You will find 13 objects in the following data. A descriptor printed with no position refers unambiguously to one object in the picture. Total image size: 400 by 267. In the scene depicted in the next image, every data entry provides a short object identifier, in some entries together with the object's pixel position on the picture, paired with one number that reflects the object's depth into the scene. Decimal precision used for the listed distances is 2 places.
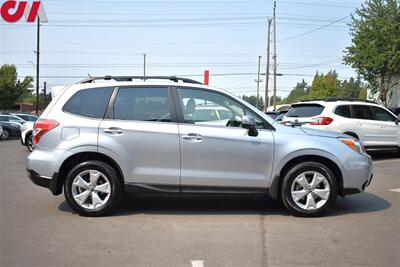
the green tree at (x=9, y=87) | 61.70
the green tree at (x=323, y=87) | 78.50
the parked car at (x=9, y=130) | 24.12
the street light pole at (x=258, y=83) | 76.74
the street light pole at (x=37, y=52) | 39.53
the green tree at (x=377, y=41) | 33.28
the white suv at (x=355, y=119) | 12.08
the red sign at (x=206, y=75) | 12.40
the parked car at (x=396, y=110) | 20.06
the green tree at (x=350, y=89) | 116.00
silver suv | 6.04
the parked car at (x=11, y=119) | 27.26
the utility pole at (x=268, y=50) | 41.97
